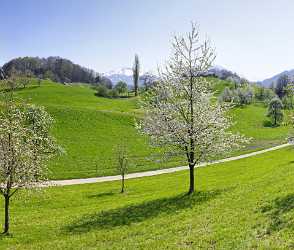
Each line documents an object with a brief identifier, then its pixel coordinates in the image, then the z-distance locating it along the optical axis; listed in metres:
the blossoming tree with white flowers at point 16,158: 16.66
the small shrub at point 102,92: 111.86
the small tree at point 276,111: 88.91
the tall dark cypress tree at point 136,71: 115.08
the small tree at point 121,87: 121.67
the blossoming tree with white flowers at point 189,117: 21.19
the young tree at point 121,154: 32.27
